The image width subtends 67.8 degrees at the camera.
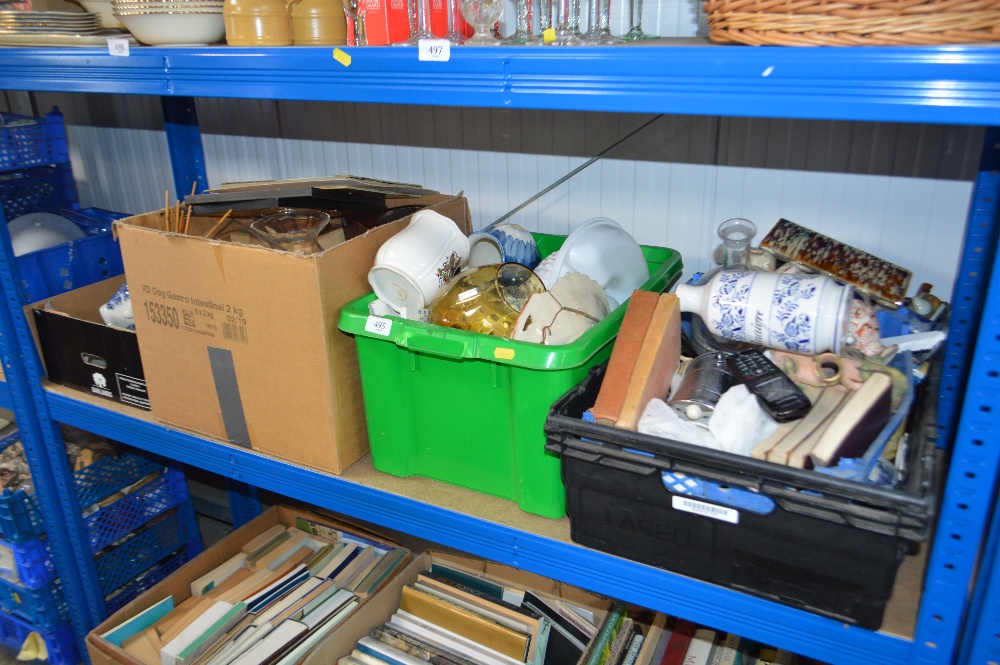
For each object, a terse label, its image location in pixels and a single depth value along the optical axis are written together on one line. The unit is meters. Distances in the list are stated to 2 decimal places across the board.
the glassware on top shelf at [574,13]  1.18
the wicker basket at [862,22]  0.73
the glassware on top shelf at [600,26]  1.10
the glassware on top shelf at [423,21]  1.18
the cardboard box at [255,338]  1.20
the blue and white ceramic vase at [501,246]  1.39
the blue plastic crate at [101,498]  1.78
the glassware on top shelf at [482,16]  1.12
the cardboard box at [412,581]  1.48
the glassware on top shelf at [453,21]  1.20
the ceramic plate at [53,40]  1.39
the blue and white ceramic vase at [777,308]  1.01
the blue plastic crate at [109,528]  1.82
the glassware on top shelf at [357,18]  1.19
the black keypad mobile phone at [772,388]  0.94
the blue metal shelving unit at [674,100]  0.77
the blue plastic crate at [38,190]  2.13
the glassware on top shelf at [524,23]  1.13
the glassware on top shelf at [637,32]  1.17
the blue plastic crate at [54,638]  1.91
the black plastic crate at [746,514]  0.83
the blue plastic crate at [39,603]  1.86
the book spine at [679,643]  1.43
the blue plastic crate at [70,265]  1.67
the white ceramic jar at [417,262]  1.23
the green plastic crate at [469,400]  1.05
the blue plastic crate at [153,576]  1.94
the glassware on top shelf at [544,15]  1.27
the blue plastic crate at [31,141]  1.85
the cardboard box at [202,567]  1.54
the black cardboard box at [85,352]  1.52
